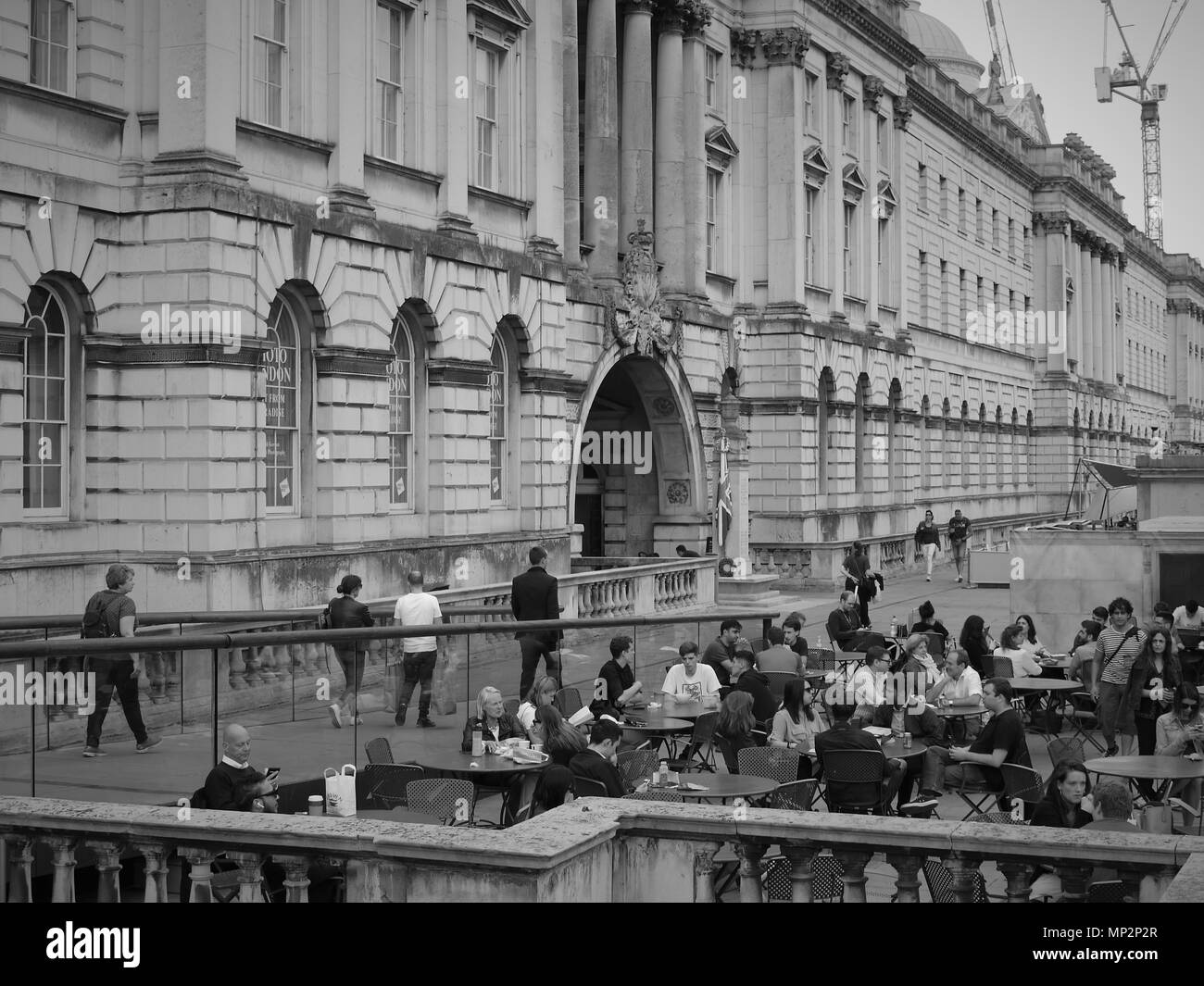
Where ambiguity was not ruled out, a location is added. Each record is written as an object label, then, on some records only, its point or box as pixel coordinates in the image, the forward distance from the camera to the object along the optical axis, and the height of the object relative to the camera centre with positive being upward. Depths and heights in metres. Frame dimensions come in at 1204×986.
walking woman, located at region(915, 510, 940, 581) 48.09 +0.16
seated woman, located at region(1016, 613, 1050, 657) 21.55 -1.40
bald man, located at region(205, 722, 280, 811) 11.16 -1.75
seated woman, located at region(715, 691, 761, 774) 15.38 -1.82
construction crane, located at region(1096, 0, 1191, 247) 100.56 +35.02
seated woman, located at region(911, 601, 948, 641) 22.28 -1.18
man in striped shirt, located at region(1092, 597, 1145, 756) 17.81 -1.45
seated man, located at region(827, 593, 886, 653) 23.69 -1.41
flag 36.56 +0.95
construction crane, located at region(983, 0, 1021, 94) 108.50 +36.07
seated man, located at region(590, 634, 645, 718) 18.00 -1.67
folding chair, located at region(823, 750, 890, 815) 13.38 -2.03
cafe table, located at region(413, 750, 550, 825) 13.65 -2.03
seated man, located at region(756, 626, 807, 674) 18.88 -1.43
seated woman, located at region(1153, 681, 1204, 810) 14.53 -1.85
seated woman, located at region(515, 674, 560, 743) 15.66 -1.63
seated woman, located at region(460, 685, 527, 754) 14.80 -1.73
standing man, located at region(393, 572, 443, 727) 15.02 -1.28
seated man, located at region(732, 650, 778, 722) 17.33 -1.66
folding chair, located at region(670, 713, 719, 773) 16.28 -2.06
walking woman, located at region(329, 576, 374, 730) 14.05 -1.26
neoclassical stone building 20.17 +4.43
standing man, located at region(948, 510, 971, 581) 49.41 +0.25
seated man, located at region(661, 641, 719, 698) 17.95 -1.58
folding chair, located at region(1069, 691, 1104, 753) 18.77 -2.16
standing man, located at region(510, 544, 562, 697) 19.61 -0.68
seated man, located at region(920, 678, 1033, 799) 14.58 -2.00
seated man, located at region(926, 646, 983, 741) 17.48 -1.65
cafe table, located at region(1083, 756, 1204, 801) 13.86 -2.03
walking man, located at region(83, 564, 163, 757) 12.03 -1.19
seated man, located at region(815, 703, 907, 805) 13.65 -1.77
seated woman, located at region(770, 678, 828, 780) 15.79 -1.92
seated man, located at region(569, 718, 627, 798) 12.30 -1.80
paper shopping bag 12.22 -1.99
